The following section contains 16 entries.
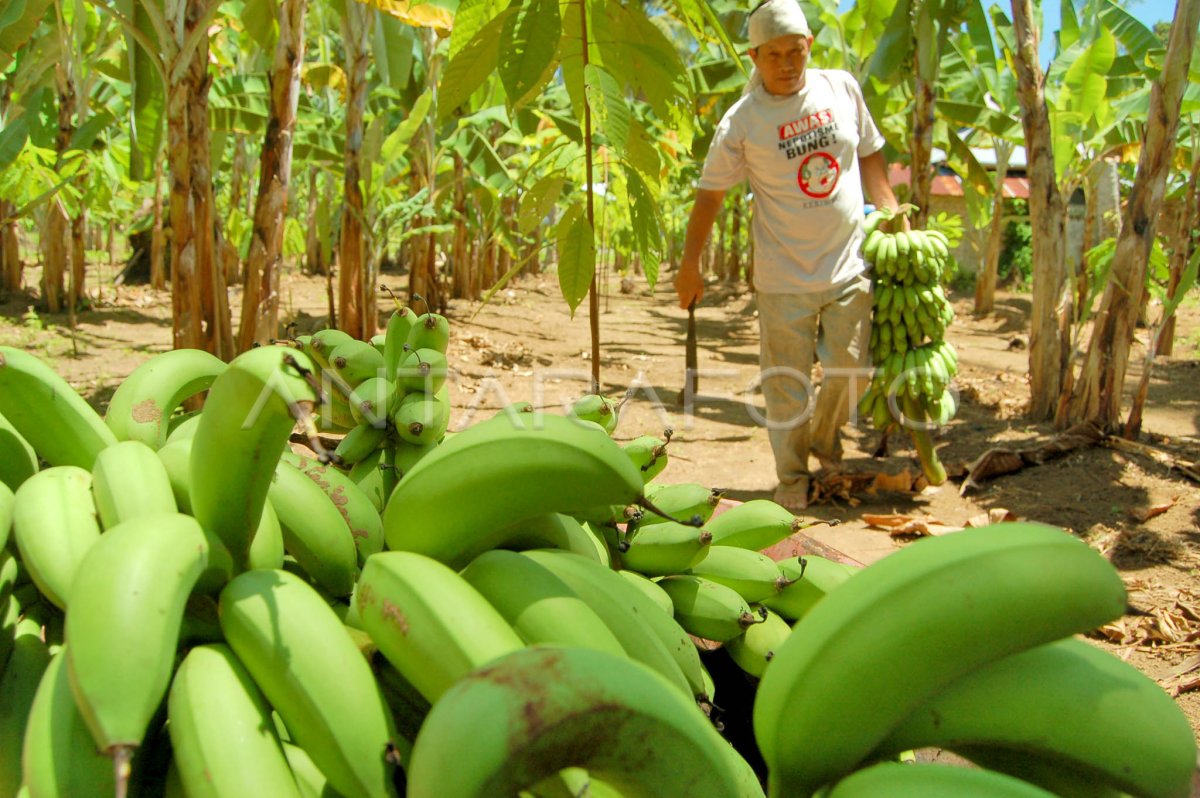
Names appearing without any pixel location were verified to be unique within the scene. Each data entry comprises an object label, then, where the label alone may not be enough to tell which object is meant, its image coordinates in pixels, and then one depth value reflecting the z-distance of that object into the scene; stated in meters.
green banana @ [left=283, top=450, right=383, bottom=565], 1.10
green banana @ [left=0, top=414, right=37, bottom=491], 1.07
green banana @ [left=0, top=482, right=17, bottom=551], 0.93
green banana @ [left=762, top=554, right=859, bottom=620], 1.27
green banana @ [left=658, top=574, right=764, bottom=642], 1.17
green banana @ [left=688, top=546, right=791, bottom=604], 1.27
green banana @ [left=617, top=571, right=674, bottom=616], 1.14
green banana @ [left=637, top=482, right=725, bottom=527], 1.39
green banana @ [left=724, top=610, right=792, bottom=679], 1.17
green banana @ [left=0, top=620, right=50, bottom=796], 0.86
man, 3.84
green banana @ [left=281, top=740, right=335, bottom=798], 0.81
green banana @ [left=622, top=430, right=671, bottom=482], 1.50
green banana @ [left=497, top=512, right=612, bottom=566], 1.06
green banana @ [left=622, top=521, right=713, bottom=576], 1.22
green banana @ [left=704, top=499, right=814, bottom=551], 1.44
